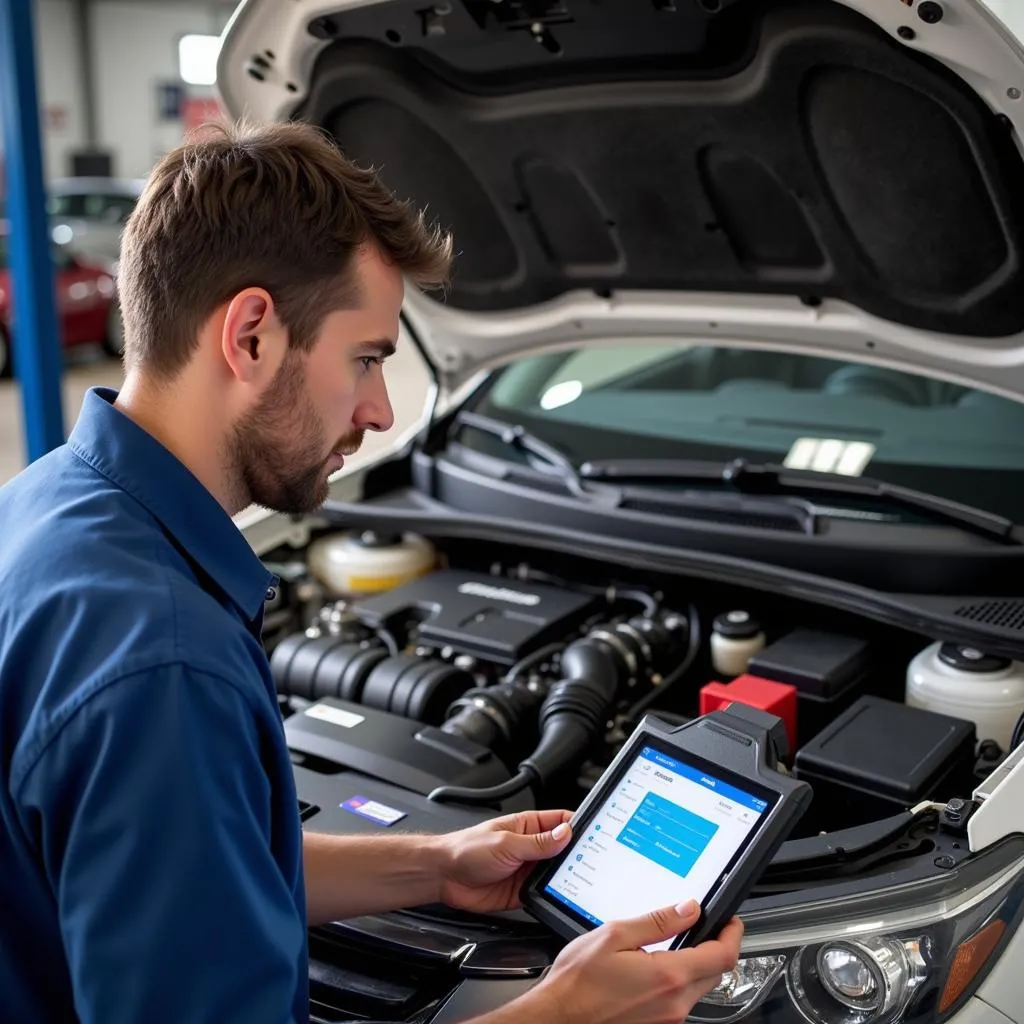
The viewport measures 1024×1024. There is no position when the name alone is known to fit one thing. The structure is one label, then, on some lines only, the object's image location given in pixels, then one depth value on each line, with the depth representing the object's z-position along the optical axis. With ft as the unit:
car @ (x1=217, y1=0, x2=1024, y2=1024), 5.16
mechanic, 3.30
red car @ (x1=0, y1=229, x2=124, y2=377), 30.09
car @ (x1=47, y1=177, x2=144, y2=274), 34.65
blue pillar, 16.12
